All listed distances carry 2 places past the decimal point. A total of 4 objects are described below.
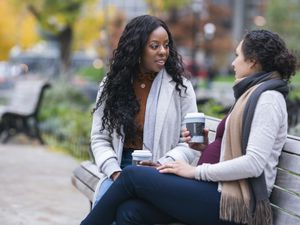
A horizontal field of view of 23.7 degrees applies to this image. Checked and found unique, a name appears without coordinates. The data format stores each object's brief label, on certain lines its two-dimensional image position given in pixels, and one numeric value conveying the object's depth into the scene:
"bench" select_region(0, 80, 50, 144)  12.33
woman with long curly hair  4.18
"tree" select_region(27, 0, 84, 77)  24.84
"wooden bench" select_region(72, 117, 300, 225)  3.52
